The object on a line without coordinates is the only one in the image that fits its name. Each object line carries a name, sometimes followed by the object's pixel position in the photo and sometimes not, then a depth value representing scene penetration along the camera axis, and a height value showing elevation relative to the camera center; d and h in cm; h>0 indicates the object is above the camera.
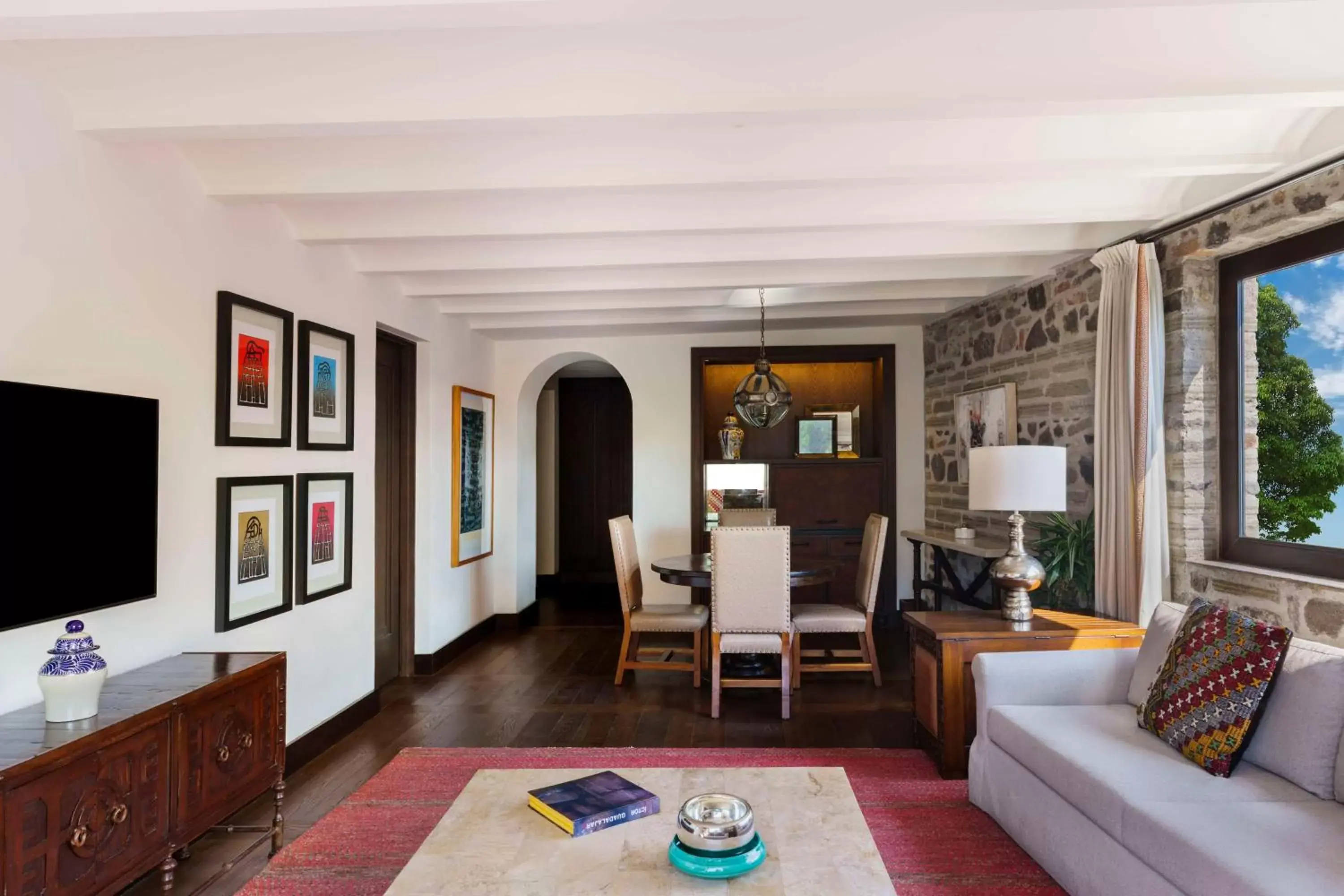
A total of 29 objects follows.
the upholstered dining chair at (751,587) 440 -69
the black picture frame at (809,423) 701 +25
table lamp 354 -15
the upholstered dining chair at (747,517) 605 -43
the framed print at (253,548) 315 -36
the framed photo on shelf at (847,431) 703 +22
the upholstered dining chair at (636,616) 482 -93
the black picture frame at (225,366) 313 +36
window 299 +20
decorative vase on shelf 682 +16
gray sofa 188 -89
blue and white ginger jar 203 -54
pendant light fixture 559 +42
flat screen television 208 -11
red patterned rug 262 -133
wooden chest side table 335 -78
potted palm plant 405 -49
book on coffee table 208 -90
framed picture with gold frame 586 -12
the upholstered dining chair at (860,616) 473 -92
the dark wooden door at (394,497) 519 -24
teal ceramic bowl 184 -90
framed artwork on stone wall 512 +26
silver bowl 187 -83
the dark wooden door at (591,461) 885 -2
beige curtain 353 +6
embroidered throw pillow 229 -67
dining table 489 -70
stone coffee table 182 -94
